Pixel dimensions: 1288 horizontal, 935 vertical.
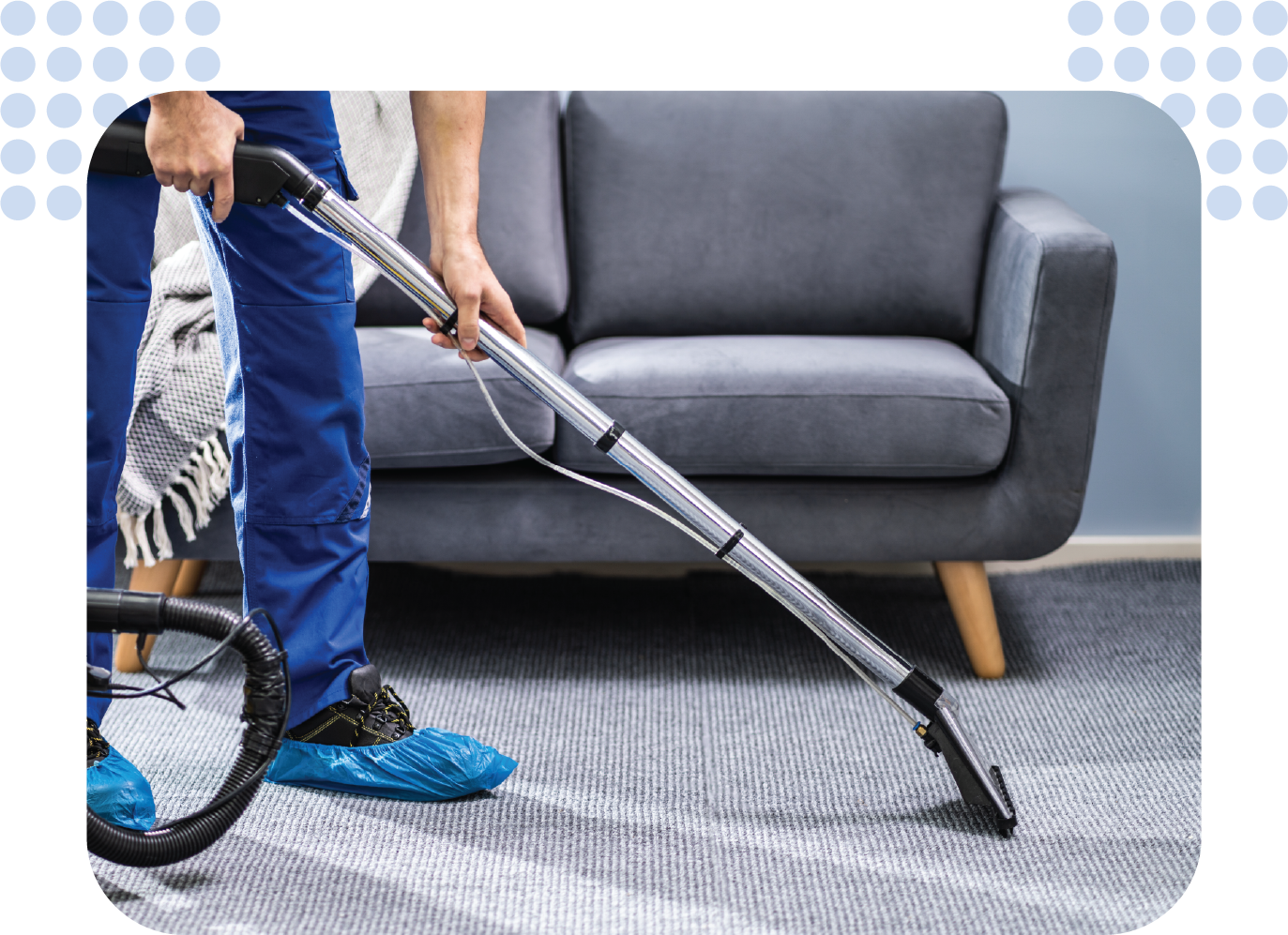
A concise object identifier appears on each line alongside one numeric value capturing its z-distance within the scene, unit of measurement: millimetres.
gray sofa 4203
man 3717
